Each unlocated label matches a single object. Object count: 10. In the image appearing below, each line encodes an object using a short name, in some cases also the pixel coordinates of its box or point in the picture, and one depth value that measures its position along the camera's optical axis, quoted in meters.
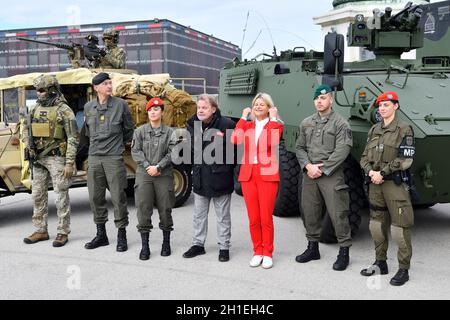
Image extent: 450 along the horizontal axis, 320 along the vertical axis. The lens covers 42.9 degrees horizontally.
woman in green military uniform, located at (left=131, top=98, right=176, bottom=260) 5.17
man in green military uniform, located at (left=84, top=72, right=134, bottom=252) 5.44
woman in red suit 4.85
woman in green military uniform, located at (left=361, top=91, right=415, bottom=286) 4.34
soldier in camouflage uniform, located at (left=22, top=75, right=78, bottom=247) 5.67
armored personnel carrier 4.95
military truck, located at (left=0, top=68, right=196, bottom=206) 6.59
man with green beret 4.71
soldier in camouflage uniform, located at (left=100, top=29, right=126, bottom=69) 8.80
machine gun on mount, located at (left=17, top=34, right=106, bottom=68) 9.04
